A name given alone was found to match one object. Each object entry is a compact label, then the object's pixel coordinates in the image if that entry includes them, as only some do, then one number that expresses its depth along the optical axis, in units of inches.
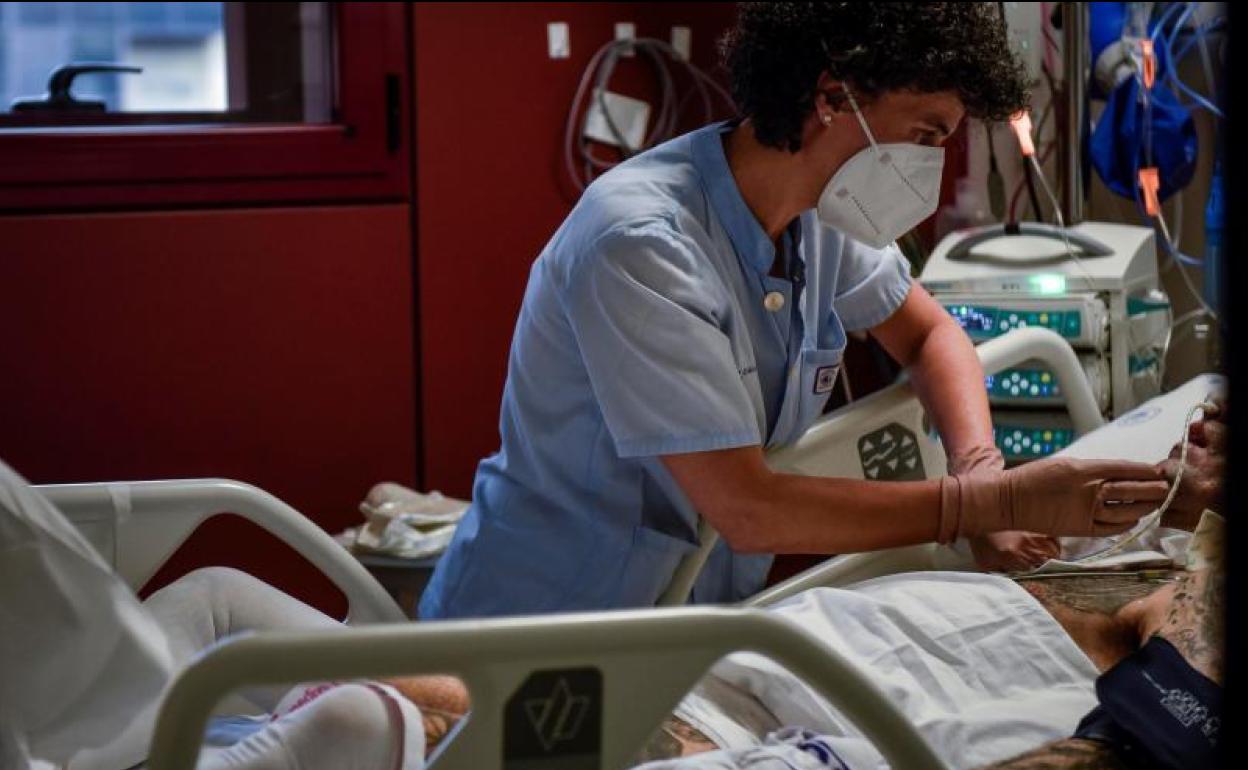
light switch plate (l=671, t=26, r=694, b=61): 156.6
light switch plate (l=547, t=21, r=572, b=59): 151.8
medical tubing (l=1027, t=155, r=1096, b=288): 118.4
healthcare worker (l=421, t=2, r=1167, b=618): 74.7
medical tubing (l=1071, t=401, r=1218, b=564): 79.7
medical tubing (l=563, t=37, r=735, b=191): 153.0
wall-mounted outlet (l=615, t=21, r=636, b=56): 153.9
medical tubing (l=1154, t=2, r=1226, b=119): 137.9
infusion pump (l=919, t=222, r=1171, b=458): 115.6
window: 139.3
